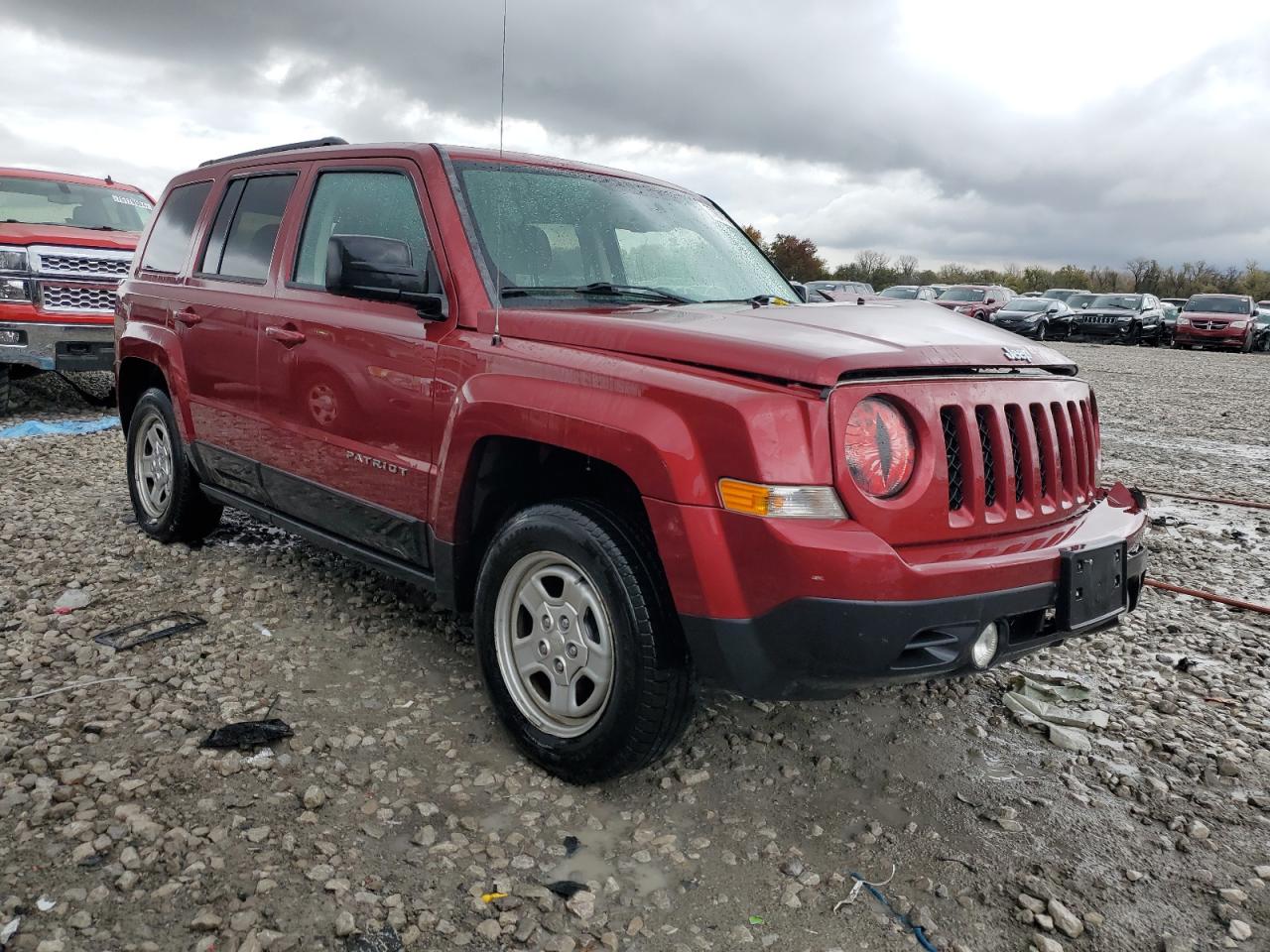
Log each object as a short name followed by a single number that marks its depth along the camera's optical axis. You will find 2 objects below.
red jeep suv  2.32
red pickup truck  8.21
